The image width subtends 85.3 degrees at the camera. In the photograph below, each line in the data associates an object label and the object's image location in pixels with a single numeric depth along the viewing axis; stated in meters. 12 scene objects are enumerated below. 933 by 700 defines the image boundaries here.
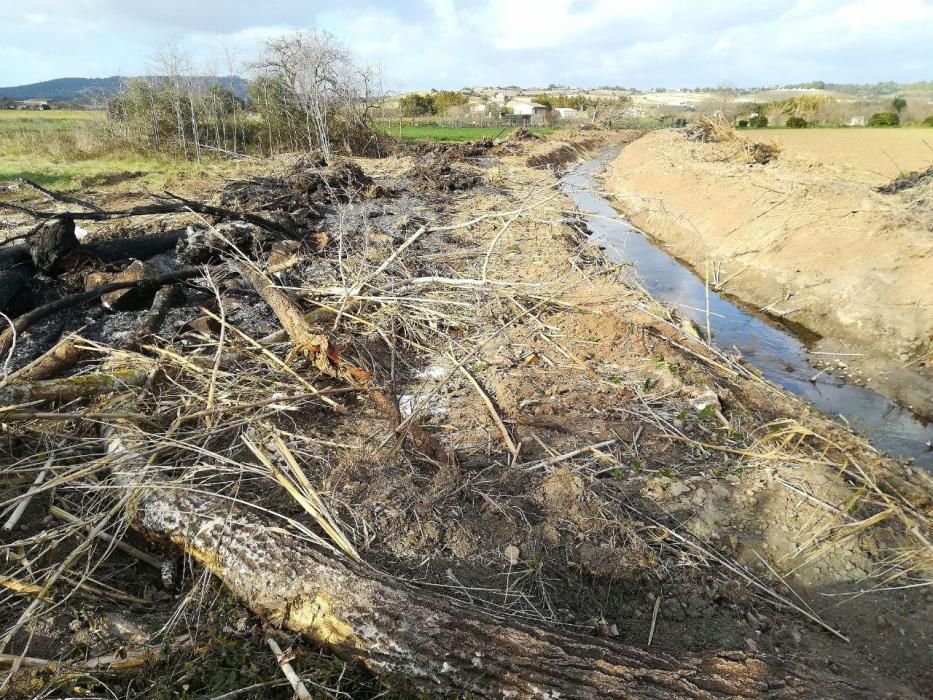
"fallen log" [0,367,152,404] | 3.38
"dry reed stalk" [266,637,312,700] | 1.88
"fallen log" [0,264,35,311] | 4.90
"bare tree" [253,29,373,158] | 18.72
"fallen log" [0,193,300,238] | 5.19
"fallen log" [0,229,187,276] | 5.39
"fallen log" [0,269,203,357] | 4.37
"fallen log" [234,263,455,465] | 3.65
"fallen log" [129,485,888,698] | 1.90
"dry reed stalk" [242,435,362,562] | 2.65
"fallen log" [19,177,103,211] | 4.91
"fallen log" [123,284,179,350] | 4.41
